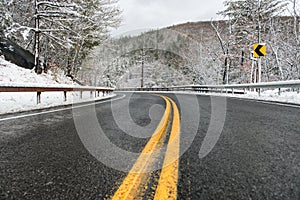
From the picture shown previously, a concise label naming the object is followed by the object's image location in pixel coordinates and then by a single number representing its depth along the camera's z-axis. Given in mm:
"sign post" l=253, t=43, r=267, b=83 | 15057
